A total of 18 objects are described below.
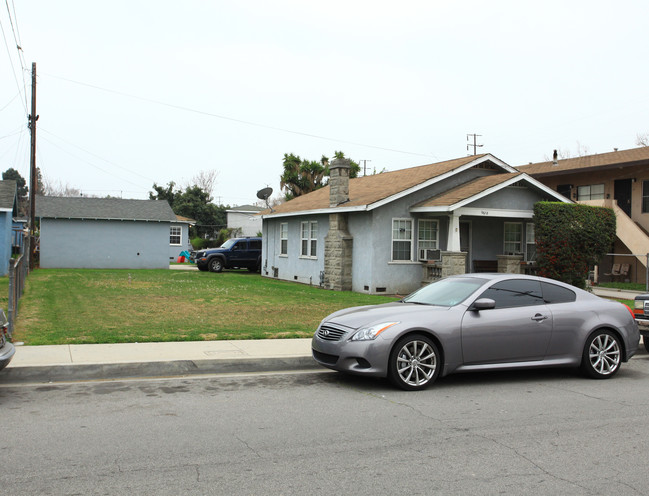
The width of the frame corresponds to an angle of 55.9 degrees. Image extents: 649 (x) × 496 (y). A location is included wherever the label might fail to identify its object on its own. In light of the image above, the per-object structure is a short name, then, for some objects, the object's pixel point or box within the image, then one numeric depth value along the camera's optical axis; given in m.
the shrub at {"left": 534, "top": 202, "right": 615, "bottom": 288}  19.80
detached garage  32.91
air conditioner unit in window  21.15
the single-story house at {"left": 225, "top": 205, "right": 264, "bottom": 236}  54.97
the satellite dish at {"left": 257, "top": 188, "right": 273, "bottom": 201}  35.82
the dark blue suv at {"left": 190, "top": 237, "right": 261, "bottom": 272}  31.61
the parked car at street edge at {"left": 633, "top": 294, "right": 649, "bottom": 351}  10.52
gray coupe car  7.61
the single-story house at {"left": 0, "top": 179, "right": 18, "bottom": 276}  24.20
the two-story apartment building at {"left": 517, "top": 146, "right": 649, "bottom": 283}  24.52
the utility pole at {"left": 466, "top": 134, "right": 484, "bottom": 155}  47.72
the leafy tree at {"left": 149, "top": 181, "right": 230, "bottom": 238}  54.50
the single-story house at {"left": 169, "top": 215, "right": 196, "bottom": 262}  44.72
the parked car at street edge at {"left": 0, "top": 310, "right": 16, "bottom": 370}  6.80
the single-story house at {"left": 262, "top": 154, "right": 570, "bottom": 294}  20.39
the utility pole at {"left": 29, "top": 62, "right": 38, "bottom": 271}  28.53
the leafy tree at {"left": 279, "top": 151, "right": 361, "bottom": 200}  41.94
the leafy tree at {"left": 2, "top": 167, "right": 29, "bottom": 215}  78.44
